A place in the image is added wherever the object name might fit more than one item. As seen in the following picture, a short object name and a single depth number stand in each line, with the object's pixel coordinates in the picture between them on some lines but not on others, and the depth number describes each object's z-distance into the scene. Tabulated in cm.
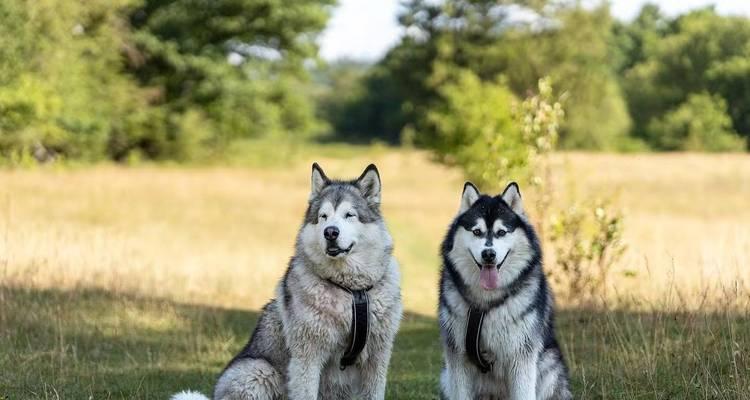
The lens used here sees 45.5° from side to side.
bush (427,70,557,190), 2642
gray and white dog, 634
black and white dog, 622
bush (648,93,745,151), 4088
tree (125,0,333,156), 4388
